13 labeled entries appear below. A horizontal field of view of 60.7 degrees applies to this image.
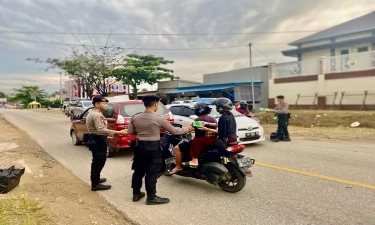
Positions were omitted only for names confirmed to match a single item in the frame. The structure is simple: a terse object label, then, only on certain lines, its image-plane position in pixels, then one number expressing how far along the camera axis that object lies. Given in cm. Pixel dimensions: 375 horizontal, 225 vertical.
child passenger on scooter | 546
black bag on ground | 539
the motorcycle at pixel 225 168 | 525
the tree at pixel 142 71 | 3316
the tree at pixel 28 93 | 8998
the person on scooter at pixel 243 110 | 1263
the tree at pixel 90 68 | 2562
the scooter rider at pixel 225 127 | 529
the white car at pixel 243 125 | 977
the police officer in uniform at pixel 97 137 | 558
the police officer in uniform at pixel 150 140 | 480
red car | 845
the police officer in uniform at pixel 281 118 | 1120
